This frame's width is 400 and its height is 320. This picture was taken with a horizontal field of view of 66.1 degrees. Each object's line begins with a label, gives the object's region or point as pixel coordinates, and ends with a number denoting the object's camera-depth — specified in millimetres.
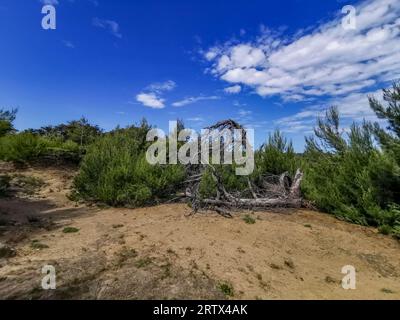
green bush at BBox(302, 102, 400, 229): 7582
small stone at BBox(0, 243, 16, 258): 4579
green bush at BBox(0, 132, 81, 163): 13188
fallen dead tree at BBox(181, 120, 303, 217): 8367
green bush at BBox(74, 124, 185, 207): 8703
